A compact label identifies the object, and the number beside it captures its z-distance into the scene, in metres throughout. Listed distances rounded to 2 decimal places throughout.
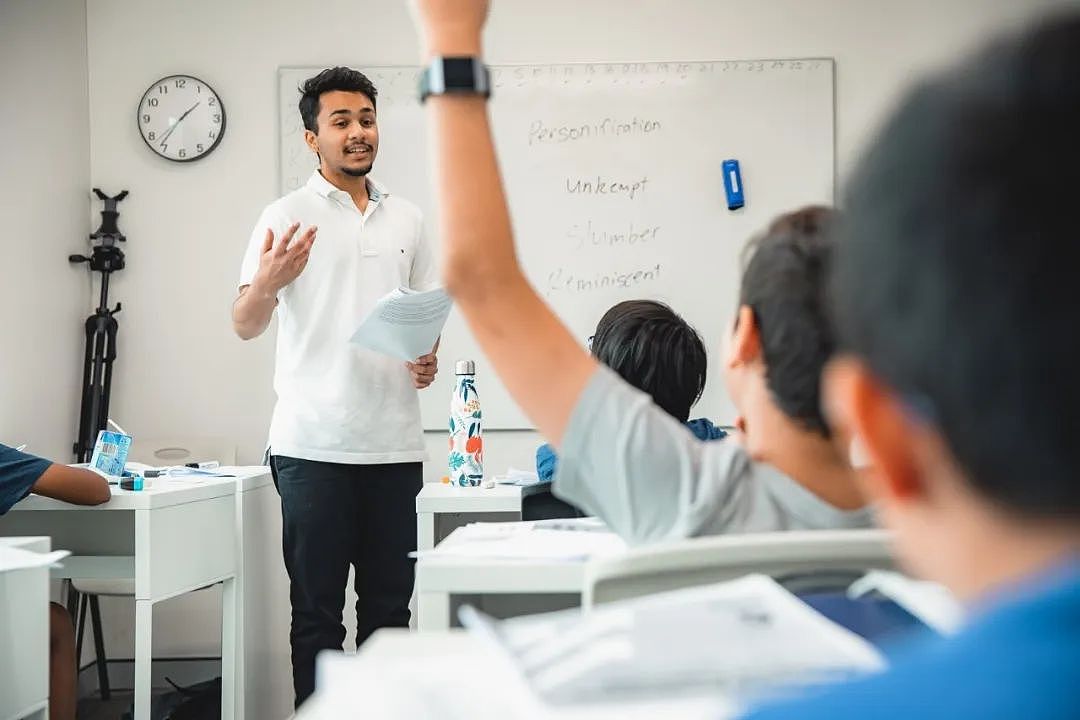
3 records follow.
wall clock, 4.34
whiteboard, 4.28
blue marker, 4.23
